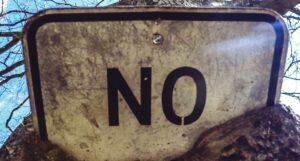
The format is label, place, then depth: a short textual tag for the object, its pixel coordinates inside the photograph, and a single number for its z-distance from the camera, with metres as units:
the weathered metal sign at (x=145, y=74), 0.93
